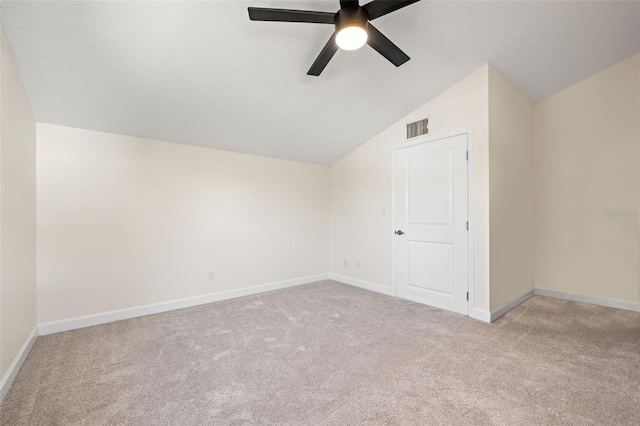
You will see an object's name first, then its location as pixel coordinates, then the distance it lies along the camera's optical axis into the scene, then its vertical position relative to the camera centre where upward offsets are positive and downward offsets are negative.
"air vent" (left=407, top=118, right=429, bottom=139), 3.58 +1.07
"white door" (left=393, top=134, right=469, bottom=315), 3.24 -0.17
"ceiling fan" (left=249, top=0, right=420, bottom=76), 1.70 +1.22
